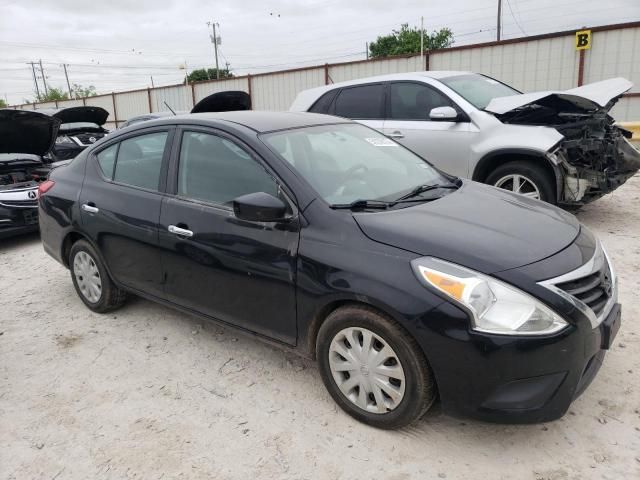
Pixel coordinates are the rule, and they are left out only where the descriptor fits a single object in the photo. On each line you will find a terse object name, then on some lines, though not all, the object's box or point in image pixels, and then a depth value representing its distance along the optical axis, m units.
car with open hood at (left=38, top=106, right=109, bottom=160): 9.24
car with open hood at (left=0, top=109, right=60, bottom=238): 6.34
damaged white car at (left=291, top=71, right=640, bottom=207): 5.49
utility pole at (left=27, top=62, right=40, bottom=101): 78.25
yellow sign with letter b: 11.42
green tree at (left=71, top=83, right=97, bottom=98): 64.38
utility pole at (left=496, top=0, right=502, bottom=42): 36.28
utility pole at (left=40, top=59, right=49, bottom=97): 78.44
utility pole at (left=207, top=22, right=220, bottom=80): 51.44
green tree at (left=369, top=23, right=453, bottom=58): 47.84
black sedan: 2.28
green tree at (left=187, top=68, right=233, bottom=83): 61.25
